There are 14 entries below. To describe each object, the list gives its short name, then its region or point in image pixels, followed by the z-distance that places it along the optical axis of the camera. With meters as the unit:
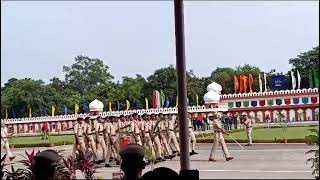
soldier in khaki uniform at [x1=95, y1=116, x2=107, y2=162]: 13.67
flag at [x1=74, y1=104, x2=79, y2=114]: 36.79
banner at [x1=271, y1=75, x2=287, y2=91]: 35.91
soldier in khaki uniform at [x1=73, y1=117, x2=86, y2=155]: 13.24
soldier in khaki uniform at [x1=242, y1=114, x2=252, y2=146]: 17.82
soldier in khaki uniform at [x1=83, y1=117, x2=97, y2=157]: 13.46
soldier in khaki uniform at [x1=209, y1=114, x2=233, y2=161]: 12.98
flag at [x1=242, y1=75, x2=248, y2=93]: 36.78
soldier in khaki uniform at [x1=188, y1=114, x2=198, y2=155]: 14.59
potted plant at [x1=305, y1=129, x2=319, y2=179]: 5.78
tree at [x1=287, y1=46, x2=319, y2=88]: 43.27
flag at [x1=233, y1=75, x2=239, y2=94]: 36.23
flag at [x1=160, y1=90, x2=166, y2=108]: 35.15
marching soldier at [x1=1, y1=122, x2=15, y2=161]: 15.23
